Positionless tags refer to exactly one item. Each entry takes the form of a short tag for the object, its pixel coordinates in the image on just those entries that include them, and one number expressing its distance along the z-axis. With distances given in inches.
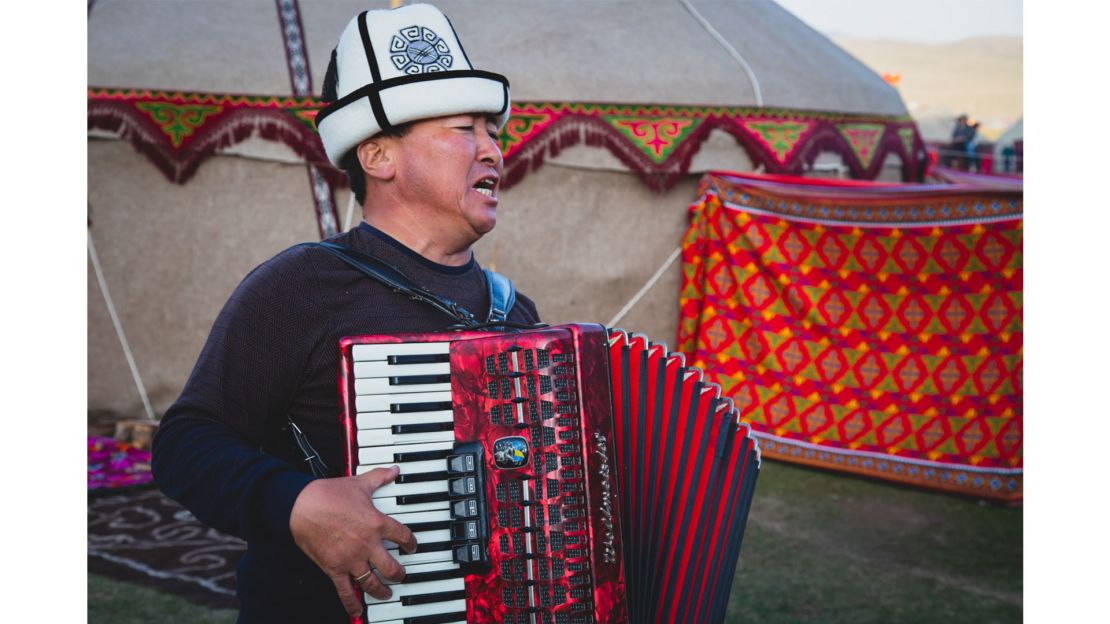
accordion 53.7
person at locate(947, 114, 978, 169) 481.7
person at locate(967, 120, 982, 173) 481.4
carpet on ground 135.6
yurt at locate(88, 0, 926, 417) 193.6
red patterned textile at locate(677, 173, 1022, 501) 177.3
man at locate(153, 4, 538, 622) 52.1
